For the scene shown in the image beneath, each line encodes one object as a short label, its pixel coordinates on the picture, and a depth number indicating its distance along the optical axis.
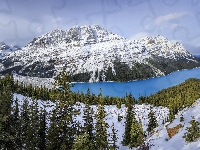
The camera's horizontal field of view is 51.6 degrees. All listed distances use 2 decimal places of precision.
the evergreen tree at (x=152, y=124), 72.95
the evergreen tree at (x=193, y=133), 23.27
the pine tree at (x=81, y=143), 18.83
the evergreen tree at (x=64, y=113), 23.27
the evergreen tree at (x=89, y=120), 35.38
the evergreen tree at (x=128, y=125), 63.94
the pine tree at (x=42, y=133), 41.79
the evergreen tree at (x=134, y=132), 47.33
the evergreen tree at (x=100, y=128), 32.72
